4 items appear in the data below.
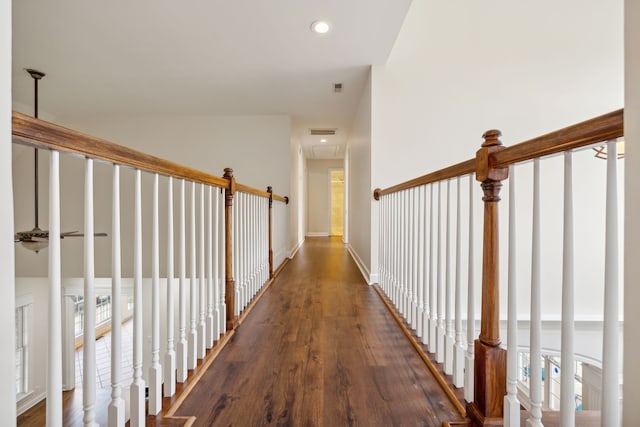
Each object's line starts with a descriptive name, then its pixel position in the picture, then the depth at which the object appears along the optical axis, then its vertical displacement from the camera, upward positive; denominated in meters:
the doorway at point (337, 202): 9.50 +0.25
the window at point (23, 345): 4.46 -2.04
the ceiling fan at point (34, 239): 2.07 -0.21
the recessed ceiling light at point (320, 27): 2.57 +1.55
